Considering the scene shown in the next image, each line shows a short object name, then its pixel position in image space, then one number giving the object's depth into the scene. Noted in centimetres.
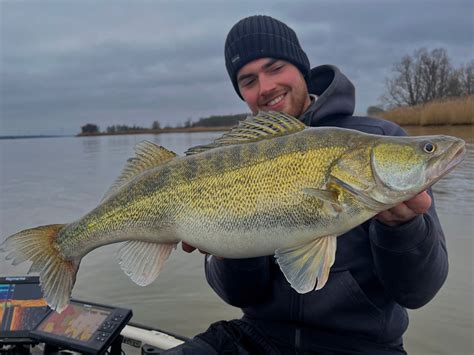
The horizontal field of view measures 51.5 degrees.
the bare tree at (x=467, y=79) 4697
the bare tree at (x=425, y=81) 4875
